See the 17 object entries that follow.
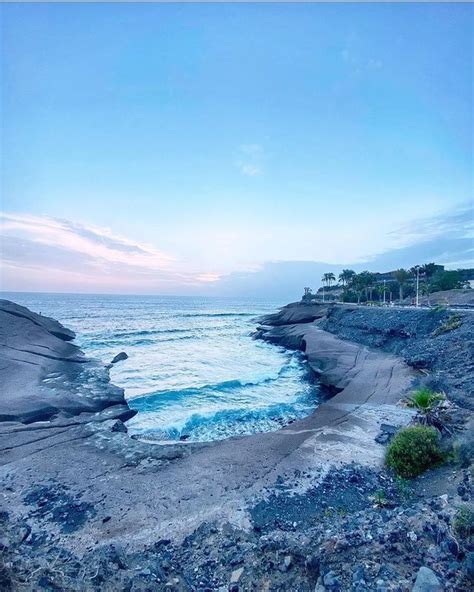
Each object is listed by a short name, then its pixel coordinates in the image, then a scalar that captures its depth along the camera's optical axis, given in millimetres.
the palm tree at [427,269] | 64000
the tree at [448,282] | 67500
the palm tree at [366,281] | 73500
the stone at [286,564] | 6449
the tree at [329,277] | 109000
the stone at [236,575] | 6445
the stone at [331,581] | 5551
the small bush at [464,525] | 6008
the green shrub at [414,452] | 10250
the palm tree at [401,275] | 62094
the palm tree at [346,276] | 92438
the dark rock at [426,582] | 5074
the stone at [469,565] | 5137
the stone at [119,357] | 32812
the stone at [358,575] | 5480
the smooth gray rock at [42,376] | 16766
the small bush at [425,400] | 12685
